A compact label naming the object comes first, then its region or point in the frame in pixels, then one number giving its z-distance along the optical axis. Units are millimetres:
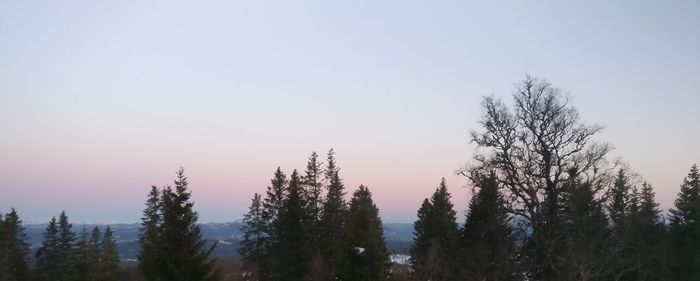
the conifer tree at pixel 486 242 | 22547
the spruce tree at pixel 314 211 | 38250
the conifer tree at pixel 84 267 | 33656
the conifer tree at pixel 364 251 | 22625
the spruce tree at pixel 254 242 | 51050
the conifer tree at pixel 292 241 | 40469
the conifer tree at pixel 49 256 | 56719
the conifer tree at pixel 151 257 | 22203
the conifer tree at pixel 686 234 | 43534
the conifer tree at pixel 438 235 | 36719
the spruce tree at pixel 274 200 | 52094
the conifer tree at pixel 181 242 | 22438
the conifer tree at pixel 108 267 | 32534
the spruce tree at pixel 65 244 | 56956
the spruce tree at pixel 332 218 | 42938
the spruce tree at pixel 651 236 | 42594
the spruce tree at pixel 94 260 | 32500
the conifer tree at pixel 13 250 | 48906
